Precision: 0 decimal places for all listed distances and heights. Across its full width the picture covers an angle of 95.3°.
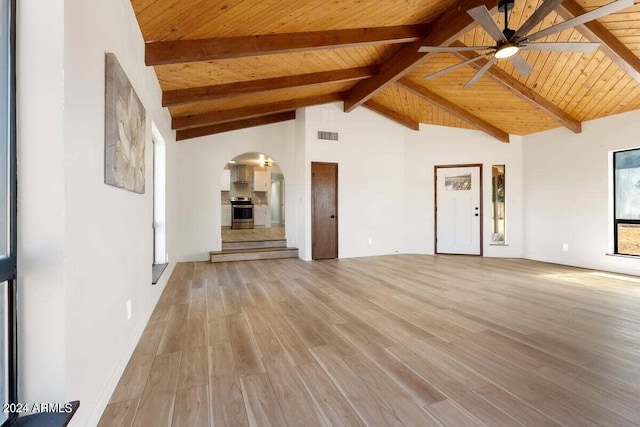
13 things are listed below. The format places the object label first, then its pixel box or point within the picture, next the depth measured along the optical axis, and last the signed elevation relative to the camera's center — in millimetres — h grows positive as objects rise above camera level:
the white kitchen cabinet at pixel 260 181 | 11148 +1197
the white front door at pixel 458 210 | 6848 +35
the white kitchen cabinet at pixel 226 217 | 10531 -187
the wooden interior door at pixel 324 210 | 6379 +37
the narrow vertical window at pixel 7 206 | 1113 +24
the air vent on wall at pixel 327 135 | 6453 +1707
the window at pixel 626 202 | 4910 +159
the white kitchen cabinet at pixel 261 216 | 10742 -158
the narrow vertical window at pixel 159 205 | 4348 +106
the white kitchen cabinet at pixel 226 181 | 10297 +1112
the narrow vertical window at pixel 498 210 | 6750 +31
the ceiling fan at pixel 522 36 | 2285 +1629
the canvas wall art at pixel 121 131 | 1752 +559
